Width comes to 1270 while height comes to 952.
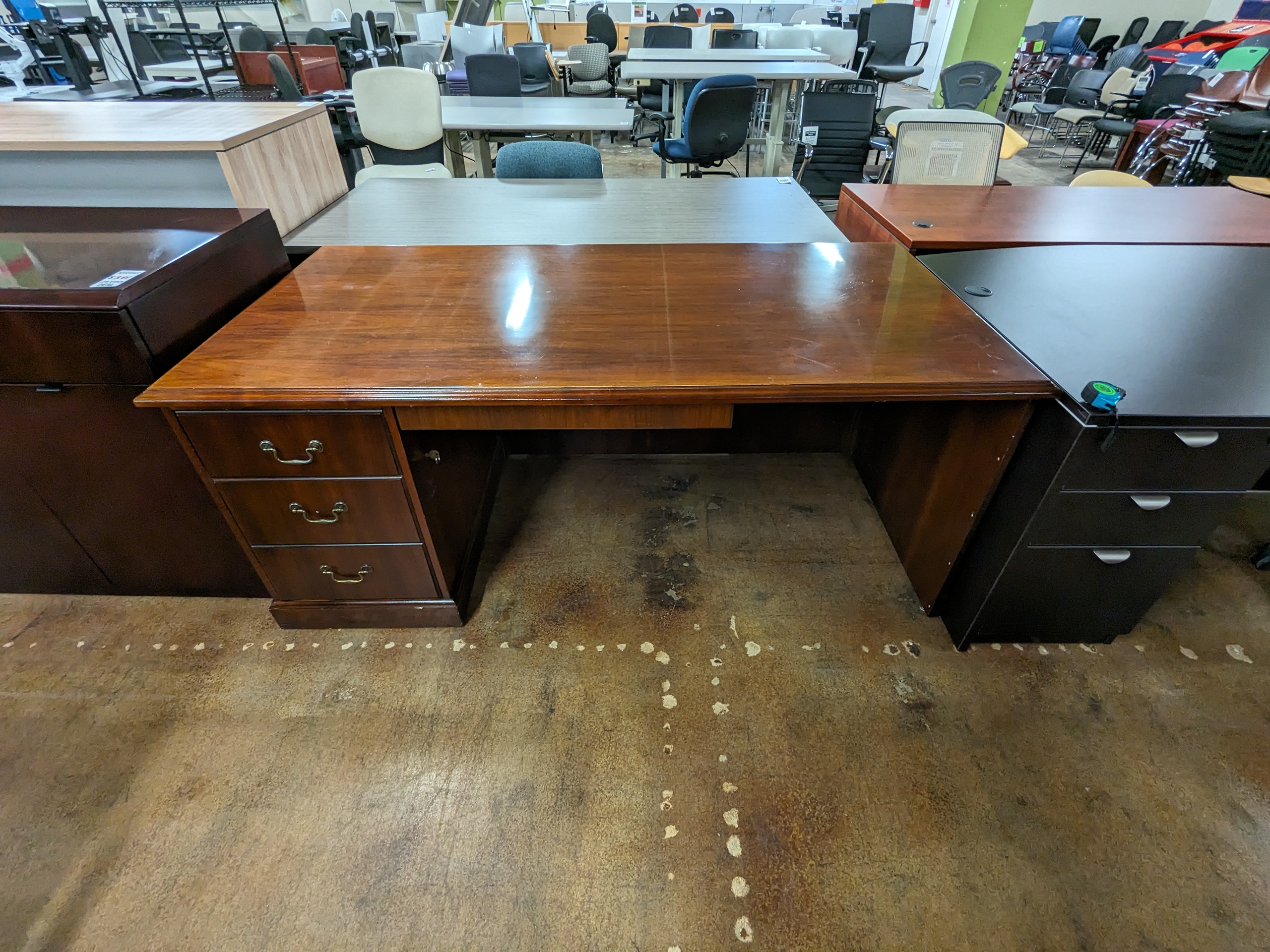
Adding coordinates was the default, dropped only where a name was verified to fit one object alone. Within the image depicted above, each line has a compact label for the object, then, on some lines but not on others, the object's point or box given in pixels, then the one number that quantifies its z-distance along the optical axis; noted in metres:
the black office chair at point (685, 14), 8.38
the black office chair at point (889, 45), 6.34
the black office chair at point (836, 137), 3.63
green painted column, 5.82
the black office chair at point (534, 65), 5.73
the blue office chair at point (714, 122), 3.36
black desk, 1.04
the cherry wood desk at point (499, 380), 1.03
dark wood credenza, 1.10
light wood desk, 1.44
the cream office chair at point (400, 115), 2.79
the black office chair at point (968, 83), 4.62
